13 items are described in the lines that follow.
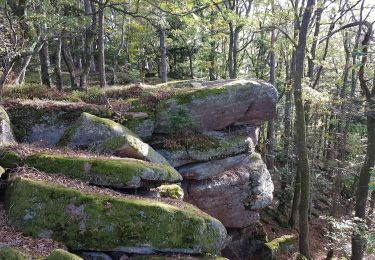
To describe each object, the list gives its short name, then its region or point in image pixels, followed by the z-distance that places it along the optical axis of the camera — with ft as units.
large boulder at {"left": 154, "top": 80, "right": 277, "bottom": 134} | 41.88
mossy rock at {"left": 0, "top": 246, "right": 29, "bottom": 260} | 15.65
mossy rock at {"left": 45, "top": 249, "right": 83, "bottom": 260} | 15.33
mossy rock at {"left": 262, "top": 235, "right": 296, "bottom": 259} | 46.26
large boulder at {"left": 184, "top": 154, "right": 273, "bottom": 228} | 40.04
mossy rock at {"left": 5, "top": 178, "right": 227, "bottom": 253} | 20.10
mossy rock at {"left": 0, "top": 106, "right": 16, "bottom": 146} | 28.91
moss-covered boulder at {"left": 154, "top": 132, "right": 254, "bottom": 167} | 39.52
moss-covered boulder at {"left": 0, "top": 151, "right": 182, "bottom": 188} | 24.94
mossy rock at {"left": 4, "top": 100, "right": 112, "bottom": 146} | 34.47
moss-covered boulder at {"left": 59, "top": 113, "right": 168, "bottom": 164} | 30.76
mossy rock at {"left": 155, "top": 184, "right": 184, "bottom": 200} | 29.94
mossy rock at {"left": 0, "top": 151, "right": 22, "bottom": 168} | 24.95
